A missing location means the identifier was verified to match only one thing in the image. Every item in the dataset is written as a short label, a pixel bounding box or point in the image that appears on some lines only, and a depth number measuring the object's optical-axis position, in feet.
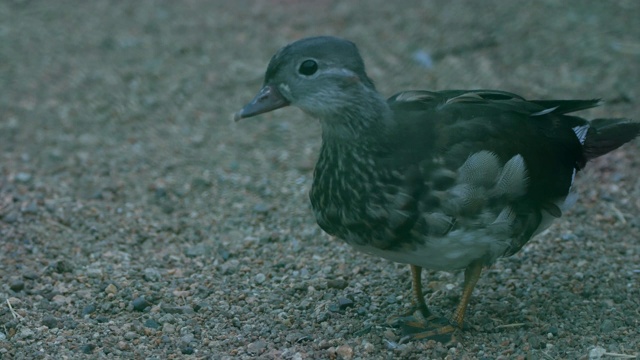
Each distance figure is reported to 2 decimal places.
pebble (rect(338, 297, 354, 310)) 32.60
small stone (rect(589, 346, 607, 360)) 28.35
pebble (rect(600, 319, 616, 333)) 30.25
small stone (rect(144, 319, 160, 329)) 31.32
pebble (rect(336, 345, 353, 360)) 28.94
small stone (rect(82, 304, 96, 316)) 32.40
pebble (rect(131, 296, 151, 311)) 32.63
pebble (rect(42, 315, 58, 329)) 31.17
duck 28.09
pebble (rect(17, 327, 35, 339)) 30.32
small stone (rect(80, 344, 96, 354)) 29.45
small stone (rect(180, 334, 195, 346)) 30.22
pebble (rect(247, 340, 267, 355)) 29.37
